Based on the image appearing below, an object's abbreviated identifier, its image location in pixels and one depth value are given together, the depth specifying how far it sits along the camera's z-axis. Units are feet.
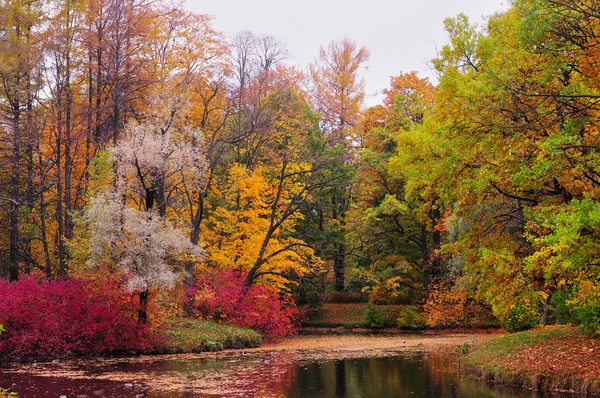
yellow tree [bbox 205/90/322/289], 105.40
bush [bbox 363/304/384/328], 125.90
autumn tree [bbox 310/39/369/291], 141.90
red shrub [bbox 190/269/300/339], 95.30
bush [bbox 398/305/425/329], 119.34
